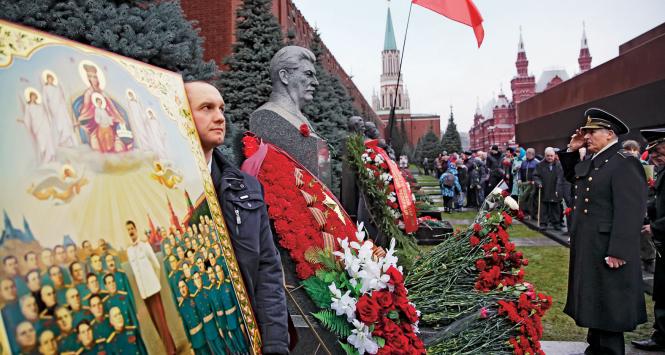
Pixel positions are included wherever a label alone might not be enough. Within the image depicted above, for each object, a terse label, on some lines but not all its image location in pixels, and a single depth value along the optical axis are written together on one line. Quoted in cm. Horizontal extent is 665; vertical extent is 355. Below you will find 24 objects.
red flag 692
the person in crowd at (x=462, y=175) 1892
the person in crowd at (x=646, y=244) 627
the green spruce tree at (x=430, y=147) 5906
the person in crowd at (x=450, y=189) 1666
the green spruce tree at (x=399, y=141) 5704
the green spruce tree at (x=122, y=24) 493
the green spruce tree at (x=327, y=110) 1511
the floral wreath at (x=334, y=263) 289
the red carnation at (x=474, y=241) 460
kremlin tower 11094
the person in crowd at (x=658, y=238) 447
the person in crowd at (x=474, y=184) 1750
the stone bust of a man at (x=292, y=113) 376
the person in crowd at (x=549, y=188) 1188
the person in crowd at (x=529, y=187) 1380
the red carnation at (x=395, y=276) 291
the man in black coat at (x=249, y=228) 190
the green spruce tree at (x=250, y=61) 1083
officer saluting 381
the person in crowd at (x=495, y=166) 1662
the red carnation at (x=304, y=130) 372
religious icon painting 96
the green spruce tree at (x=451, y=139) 5056
